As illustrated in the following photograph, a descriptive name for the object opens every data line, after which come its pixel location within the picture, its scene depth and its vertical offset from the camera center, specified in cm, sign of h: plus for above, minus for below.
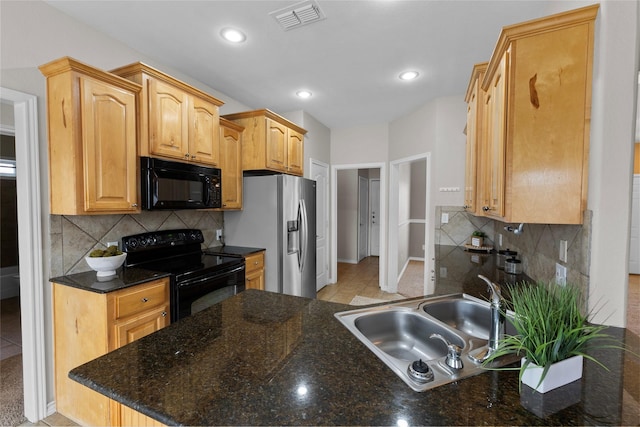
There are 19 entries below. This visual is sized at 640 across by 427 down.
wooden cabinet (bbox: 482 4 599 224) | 115 +39
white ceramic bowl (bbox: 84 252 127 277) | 174 -39
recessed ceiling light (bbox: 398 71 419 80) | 271 +130
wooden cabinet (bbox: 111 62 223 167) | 202 +70
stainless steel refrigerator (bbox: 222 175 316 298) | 290 -25
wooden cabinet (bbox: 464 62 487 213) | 189 +52
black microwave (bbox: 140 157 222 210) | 203 +15
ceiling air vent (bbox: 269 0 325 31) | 180 +129
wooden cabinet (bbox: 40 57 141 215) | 167 +42
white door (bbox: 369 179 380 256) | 707 -43
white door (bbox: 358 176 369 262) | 648 -31
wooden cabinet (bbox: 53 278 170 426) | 159 -76
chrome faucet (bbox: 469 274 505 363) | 90 -40
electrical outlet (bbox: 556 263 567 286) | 133 -34
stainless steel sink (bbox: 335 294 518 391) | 78 -50
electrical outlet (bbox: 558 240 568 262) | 134 -22
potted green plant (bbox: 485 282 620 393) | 70 -35
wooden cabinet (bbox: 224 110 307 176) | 305 +73
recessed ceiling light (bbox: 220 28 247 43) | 205 +129
